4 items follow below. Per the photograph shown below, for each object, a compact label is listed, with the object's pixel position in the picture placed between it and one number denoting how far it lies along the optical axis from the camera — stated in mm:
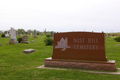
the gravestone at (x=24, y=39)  24928
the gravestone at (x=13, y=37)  22047
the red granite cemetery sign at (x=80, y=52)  7372
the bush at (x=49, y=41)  21441
